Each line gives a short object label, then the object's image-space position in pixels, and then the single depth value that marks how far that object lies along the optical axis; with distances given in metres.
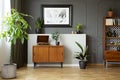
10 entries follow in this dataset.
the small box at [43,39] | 7.08
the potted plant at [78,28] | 7.29
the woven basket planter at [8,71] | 5.20
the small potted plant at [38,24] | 7.24
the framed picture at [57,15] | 7.37
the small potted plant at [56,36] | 7.07
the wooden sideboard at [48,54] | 6.89
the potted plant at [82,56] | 6.73
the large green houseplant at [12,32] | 5.10
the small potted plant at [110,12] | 7.21
